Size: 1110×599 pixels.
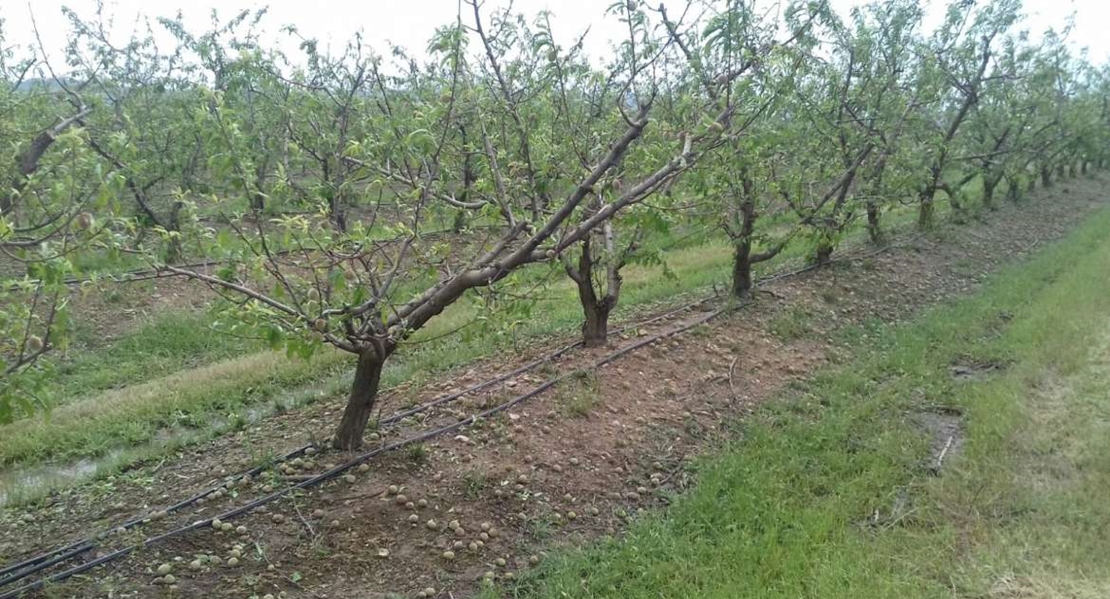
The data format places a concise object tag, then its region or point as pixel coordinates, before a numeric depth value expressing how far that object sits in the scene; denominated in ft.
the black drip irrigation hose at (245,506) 12.30
